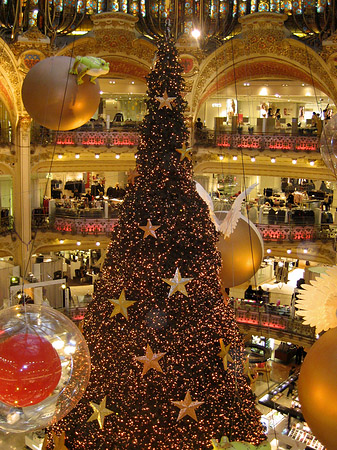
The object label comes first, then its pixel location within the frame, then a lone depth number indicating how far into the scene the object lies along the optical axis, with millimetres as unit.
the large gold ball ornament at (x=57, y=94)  4398
